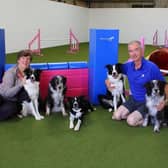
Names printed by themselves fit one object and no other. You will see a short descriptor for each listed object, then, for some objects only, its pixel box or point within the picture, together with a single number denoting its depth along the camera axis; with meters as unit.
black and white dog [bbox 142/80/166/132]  3.70
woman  4.12
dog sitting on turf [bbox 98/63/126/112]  4.39
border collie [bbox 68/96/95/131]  3.98
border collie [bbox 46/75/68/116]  4.34
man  3.88
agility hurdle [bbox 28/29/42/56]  11.81
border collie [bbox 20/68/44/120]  4.17
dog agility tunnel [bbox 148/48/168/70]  6.80
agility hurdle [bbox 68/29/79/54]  13.26
